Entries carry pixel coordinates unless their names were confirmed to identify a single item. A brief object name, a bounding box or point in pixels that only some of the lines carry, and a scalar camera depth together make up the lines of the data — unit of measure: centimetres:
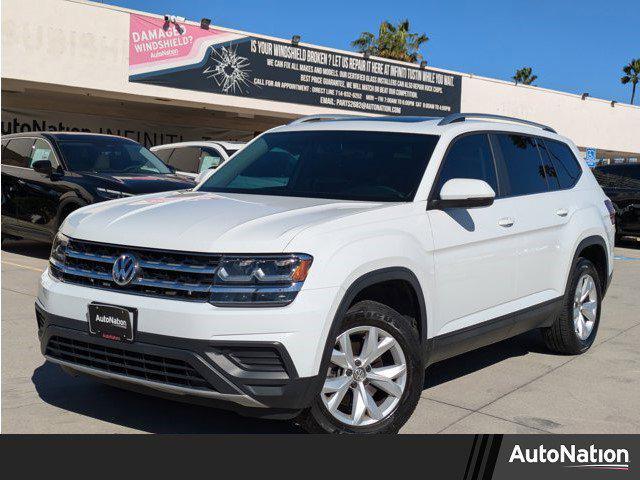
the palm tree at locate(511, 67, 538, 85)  8138
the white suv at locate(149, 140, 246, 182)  1330
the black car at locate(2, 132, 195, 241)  991
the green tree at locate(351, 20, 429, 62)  5238
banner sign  2361
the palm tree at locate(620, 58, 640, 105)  8294
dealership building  2147
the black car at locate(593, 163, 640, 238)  1578
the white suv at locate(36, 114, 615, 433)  385
